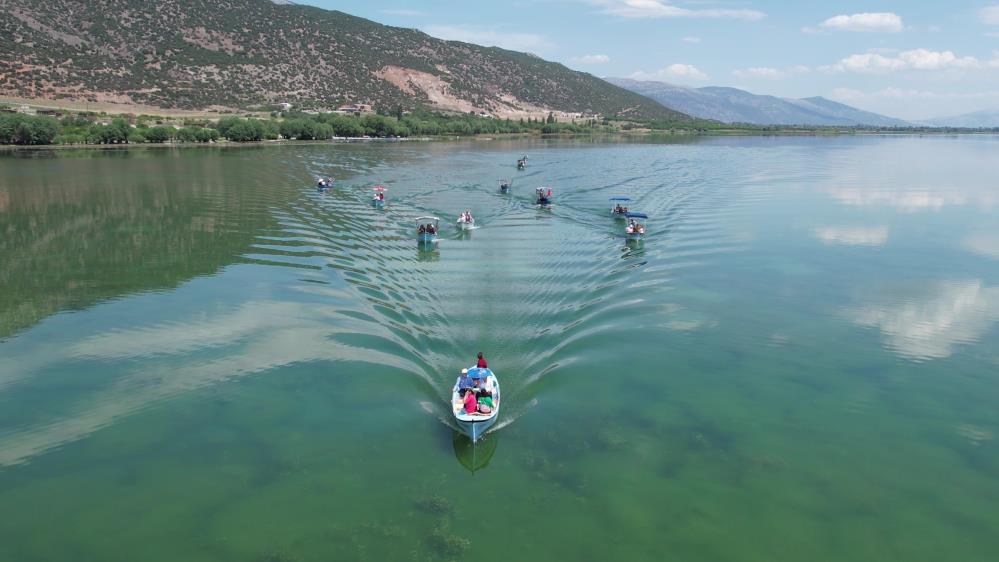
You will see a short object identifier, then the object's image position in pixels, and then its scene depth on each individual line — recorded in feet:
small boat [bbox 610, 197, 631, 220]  166.50
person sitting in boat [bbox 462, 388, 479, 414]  62.95
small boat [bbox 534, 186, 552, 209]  185.37
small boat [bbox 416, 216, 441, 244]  131.85
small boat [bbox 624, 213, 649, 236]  139.95
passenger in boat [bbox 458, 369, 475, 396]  66.33
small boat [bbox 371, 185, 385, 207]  178.60
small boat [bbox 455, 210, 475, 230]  150.30
